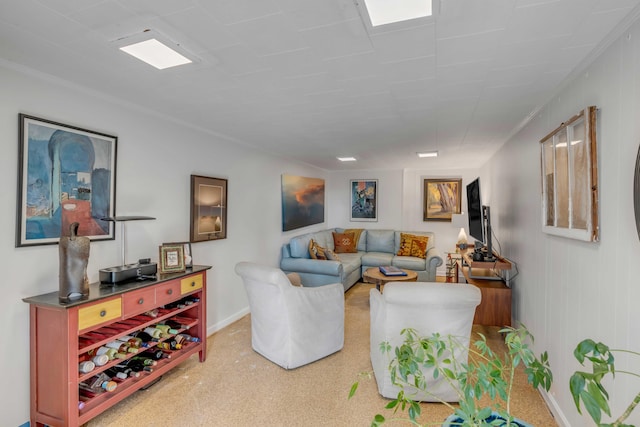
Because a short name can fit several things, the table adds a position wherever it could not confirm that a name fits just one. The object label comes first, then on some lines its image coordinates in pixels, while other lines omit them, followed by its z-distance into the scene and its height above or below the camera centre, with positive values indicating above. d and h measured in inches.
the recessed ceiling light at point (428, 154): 180.9 +36.6
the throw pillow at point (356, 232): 252.9 -13.0
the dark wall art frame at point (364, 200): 268.7 +13.8
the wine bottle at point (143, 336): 95.8 -36.8
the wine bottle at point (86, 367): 76.5 -36.8
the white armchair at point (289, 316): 105.5 -35.4
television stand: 125.5 -20.3
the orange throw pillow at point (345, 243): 246.2 -21.3
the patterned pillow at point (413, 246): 225.6 -21.8
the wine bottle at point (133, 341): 90.1 -36.3
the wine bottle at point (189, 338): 108.9 -42.5
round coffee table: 162.4 -32.4
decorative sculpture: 73.6 -11.9
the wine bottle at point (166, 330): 99.4 -36.1
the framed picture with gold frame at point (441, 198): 247.9 +14.1
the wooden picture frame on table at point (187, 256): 110.6 -14.1
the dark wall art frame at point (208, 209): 126.4 +3.2
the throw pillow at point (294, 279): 131.6 -26.8
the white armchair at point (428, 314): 83.2 -26.8
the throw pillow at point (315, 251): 195.7 -22.5
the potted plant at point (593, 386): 29.1 -16.4
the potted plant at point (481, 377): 35.8 -20.5
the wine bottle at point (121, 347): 85.7 -36.6
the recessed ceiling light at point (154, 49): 61.4 +35.1
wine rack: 71.8 -30.7
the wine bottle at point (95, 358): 79.8 -36.4
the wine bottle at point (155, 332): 97.0 -35.8
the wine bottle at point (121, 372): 86.9 -43.7
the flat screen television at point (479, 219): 139.7 -1.6
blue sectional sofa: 184.9 -29.1
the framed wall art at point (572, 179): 65.1 +8.9
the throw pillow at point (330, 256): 197.8 -25.3
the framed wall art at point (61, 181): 75.9 +9.3
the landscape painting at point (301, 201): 198.8 +10.3
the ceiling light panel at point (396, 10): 51.1 +34.5
